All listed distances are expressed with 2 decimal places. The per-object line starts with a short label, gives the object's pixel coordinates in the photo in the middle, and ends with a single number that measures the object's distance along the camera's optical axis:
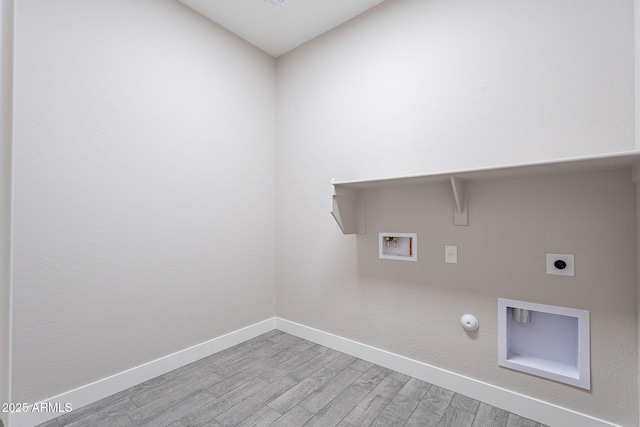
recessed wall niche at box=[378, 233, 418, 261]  2.06
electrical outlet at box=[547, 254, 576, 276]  1.54
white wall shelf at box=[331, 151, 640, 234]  1.33
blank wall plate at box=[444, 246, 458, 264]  1.89
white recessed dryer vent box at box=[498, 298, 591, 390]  1.51
